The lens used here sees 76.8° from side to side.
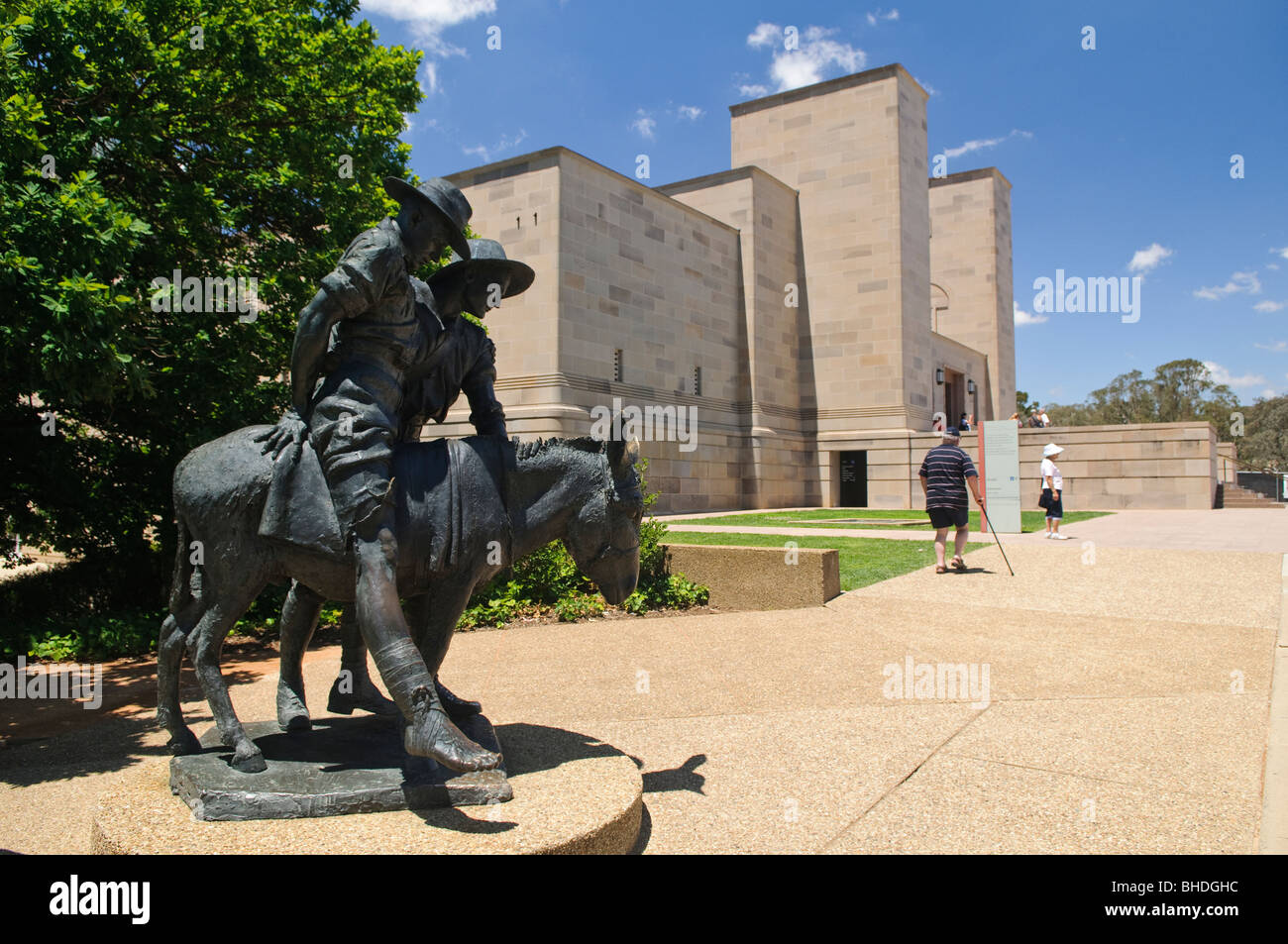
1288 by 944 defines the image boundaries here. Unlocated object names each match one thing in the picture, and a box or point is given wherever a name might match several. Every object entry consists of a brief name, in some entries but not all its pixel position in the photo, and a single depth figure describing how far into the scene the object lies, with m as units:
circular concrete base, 3.18
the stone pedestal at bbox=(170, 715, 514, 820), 3.46
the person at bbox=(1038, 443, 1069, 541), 16.91
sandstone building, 23.58
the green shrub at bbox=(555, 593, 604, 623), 10.64
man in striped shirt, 12.45
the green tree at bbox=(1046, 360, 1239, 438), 69.88
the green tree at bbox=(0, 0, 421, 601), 7.74
